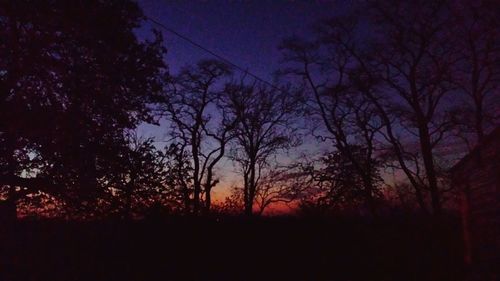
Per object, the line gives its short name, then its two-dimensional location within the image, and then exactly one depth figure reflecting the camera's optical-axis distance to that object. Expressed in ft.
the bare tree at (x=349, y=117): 96.37
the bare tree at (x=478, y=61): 81.41
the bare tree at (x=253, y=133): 116.26
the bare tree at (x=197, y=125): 106.23
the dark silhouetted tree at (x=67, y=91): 42.78
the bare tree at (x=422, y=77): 87.04
